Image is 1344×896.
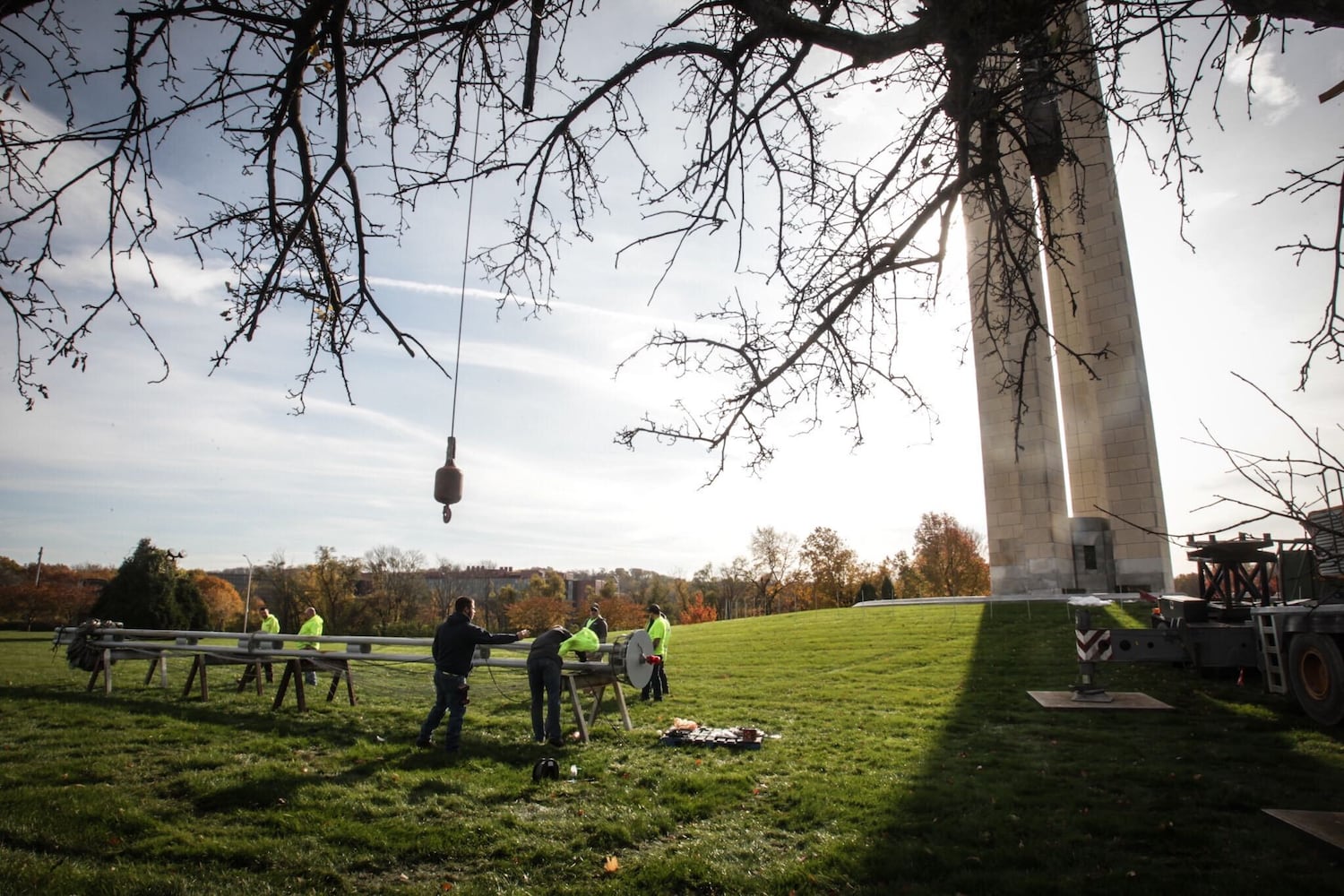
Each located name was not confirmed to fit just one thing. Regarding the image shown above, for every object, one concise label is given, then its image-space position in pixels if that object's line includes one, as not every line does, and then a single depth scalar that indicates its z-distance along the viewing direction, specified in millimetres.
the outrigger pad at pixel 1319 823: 5469
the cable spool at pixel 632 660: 10711
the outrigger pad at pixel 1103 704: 12469
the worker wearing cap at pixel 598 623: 16297
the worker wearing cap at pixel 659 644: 15055
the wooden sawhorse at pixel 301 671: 11781
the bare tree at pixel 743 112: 4113
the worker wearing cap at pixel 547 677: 9594
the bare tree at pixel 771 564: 75312
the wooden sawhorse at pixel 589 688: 10031
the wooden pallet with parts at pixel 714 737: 9680
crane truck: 10352
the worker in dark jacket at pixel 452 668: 9352
